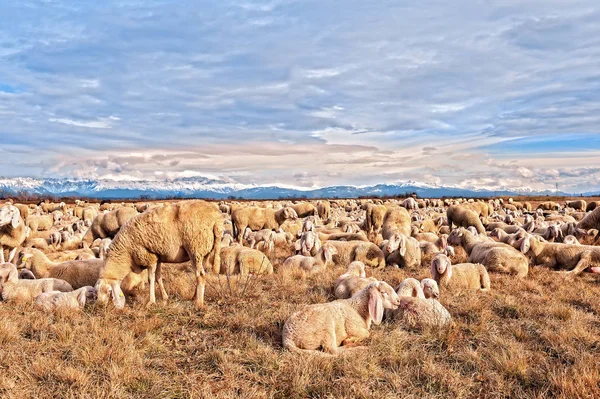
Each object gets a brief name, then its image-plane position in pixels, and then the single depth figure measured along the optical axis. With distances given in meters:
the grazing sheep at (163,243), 8.25
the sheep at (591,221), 16.72
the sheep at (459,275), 9.66
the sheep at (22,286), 8.77
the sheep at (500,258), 11.31
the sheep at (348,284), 8.61
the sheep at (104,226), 18.66
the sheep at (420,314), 7.01
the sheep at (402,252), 12.88
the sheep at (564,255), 11.69
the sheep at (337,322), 6.11
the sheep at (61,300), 7.88
